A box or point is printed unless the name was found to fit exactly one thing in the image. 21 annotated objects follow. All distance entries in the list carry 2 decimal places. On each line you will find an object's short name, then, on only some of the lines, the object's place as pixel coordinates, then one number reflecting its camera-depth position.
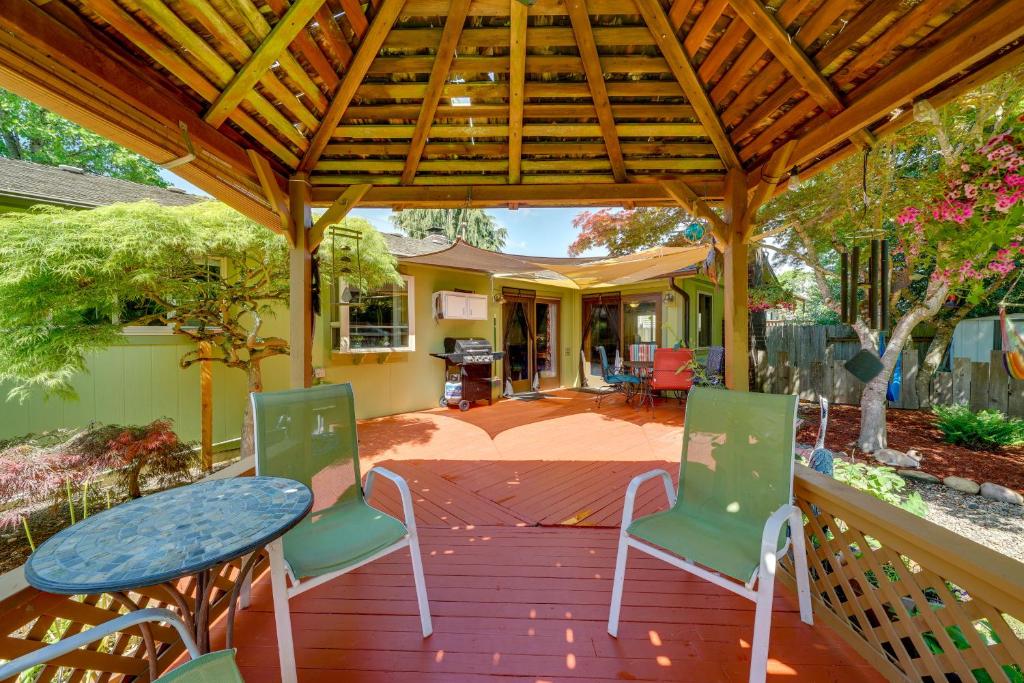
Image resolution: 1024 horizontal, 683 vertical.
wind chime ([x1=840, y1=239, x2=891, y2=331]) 2.43
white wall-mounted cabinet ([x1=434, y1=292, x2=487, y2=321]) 7.05
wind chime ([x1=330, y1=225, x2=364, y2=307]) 4.91
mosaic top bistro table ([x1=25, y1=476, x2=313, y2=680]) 1.03
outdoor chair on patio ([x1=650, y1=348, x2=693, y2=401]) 6.32
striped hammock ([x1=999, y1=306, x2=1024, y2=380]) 3.98
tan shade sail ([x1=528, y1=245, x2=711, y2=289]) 5.56
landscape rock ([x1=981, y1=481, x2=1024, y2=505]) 4.05
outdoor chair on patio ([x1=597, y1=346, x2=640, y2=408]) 7.05
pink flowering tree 3.35
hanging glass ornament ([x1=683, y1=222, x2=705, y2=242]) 4.18
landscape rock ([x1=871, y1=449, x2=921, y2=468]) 4.86
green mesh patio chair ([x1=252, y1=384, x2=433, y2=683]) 1.58
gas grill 7.01
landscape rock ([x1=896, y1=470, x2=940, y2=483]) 4.55
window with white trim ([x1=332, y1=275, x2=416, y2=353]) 5.92
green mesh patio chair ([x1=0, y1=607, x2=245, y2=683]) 0.66
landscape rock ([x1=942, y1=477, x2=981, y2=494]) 4.27
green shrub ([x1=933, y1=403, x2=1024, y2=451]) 5.28
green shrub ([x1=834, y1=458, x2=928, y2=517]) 3.00
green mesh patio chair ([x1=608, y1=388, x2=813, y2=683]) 1.58
